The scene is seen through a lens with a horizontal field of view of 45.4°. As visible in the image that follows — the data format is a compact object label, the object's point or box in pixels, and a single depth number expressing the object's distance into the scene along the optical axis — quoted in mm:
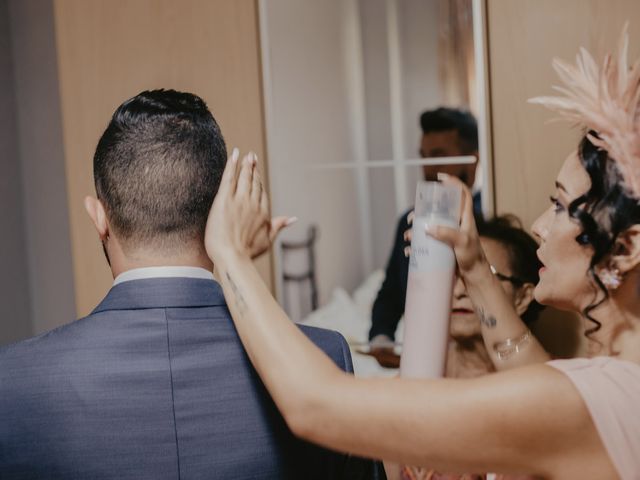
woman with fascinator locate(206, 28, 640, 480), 827
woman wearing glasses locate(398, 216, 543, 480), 1421
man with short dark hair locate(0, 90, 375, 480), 880
